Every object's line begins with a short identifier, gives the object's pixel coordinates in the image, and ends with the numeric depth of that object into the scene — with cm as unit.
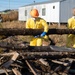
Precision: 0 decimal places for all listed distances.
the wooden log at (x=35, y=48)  417
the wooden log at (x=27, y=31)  428
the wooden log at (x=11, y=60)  380
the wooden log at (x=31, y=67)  391
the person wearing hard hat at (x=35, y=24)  491
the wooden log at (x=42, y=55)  403
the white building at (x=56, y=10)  2278
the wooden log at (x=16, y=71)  385
